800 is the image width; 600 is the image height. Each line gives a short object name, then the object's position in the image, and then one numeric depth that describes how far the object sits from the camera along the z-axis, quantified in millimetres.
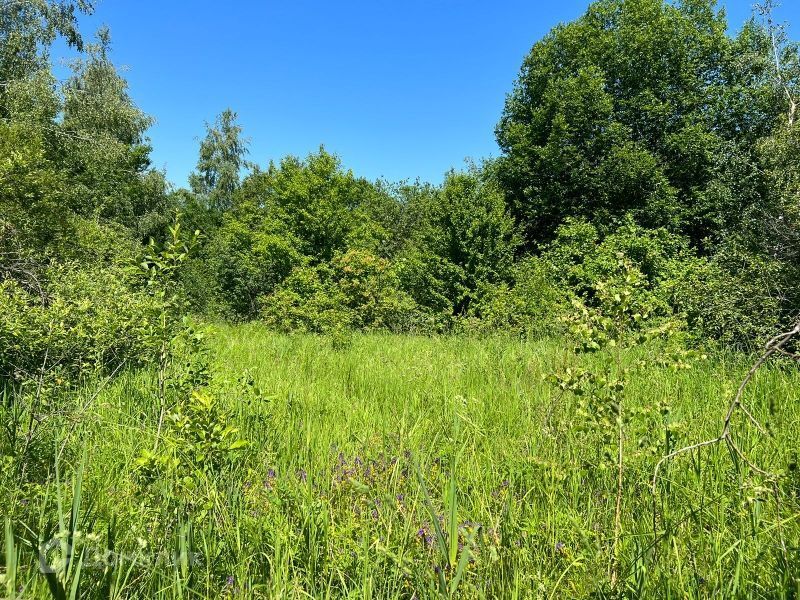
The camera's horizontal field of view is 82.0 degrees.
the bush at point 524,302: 9672
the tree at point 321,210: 20781
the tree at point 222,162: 35062
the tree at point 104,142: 14352
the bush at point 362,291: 16531
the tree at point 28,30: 12961
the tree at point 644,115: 17688
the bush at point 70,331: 4414
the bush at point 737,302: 7145
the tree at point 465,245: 15977
